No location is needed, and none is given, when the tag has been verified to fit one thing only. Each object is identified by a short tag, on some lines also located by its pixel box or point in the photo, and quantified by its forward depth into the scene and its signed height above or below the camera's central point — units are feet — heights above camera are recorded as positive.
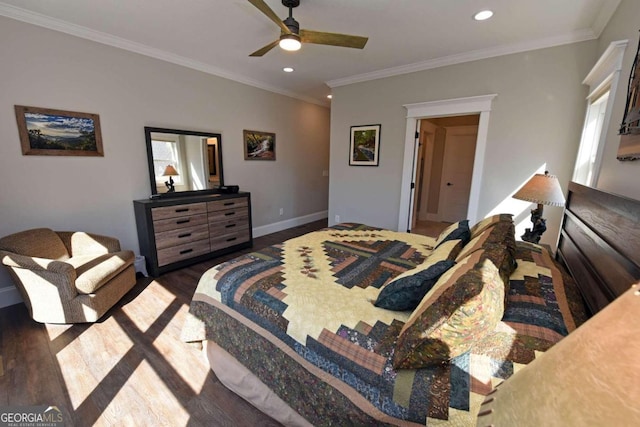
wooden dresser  10.12 -2.89
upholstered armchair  6.89 -3.25
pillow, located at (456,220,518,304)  4.18 -1.41
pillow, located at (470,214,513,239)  6.12 -1.35
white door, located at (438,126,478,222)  18.51 -0.57
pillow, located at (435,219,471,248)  6.24 -1.65
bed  3.17 -2.42
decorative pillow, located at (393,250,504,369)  3.14 -1.88
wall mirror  11.01 -0.07
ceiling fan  6.68 +3.23
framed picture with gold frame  14.61 +0.88
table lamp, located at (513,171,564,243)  6.82 -0.66
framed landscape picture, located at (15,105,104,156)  8.16 +0.80
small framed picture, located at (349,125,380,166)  13.26 +0.86
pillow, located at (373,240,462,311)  4.23 -2.00
